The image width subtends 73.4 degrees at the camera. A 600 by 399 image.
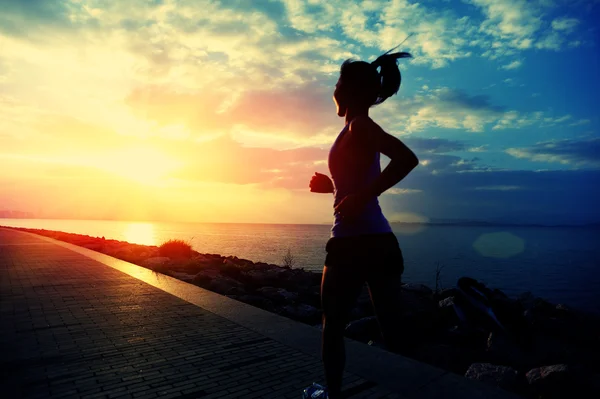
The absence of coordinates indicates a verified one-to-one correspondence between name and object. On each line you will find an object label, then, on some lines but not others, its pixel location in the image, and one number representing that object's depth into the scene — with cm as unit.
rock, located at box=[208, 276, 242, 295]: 933
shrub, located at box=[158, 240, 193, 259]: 1755
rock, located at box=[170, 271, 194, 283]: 1073
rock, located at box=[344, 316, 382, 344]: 661
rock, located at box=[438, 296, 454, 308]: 984
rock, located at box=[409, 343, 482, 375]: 512
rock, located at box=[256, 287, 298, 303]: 937
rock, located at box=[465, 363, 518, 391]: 420
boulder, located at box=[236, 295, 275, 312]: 827
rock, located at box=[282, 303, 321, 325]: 784
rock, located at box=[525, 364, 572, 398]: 430
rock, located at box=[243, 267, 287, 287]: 1233
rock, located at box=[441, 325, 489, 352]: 627
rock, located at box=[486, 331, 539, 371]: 555
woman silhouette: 207
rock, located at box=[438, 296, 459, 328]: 752
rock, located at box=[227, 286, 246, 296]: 914
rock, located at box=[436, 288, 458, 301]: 1287
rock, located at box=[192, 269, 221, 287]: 1009
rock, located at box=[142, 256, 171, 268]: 1321
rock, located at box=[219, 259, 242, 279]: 1278
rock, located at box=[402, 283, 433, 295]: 1356
